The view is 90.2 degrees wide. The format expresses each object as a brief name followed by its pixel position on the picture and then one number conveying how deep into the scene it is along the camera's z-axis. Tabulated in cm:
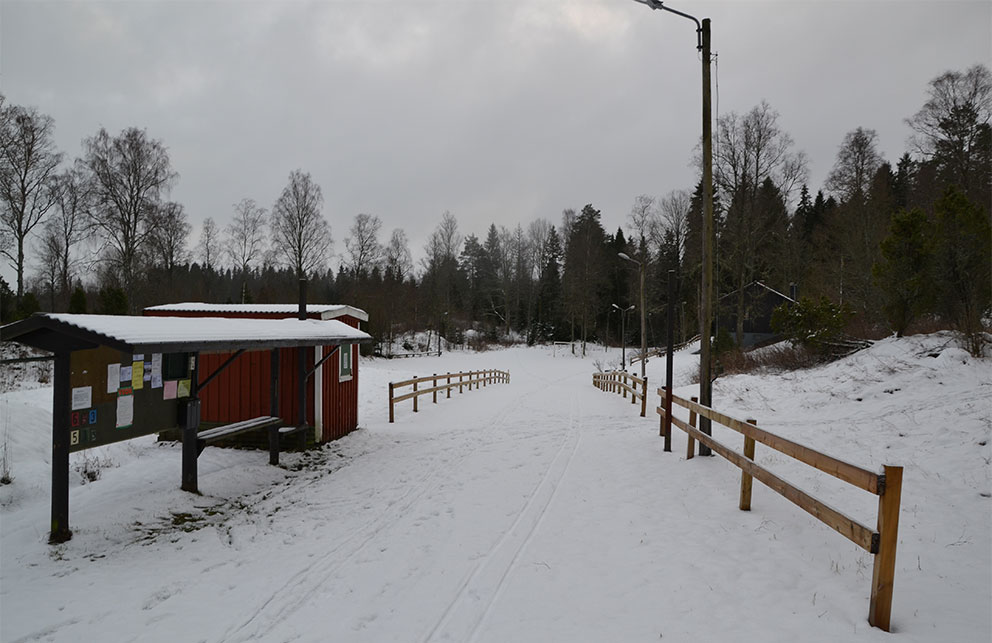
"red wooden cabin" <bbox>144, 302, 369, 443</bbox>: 924
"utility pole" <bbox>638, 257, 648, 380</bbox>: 2164
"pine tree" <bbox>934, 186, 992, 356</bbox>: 1102
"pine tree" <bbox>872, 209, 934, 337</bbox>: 1248
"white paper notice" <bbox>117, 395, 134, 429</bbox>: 573
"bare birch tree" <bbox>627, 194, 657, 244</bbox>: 5256
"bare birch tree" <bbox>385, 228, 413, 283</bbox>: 5350
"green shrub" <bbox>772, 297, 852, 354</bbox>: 1546
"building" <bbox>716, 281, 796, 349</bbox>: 3281
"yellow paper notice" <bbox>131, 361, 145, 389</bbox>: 598
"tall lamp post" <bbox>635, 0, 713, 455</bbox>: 779
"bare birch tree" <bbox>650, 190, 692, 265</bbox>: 4800
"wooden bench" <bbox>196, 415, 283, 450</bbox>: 675
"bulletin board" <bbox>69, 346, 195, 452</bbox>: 525
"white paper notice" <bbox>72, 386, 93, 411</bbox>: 517
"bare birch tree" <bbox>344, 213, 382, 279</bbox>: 4853
